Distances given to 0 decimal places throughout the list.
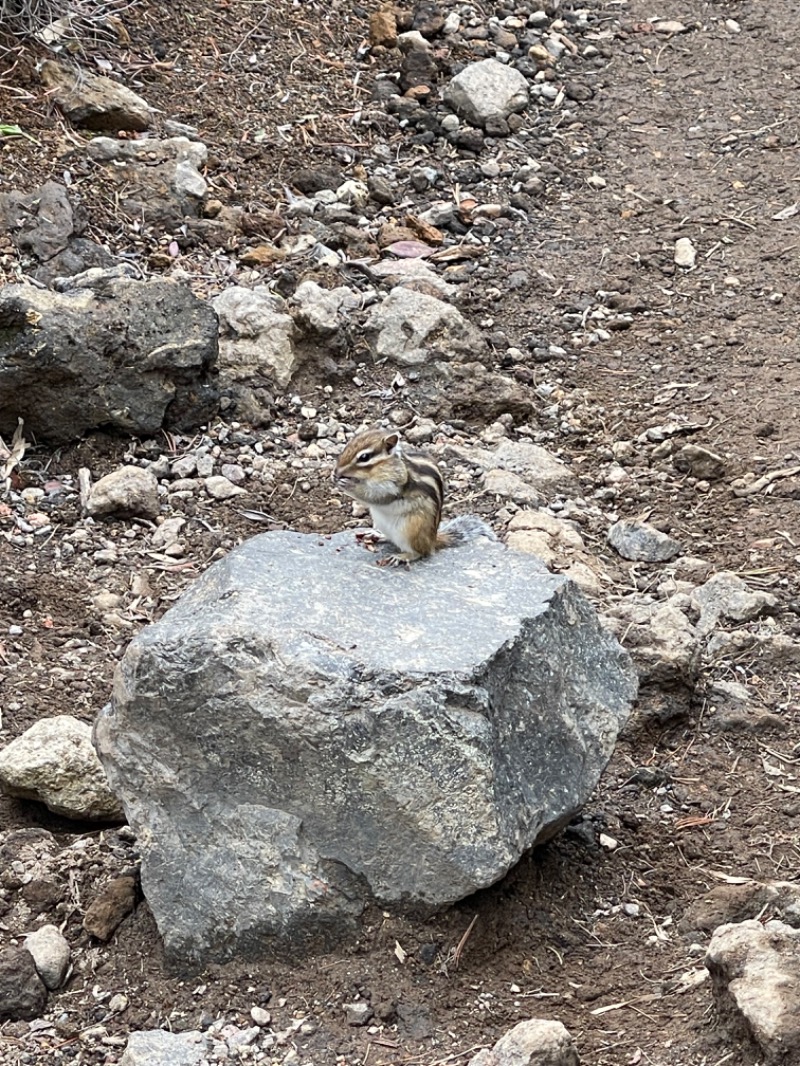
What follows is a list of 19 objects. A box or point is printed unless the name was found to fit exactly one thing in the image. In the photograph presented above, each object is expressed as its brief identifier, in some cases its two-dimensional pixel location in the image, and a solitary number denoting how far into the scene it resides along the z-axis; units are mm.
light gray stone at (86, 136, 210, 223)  8461
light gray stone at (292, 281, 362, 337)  7574
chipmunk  4770
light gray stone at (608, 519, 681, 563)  6449
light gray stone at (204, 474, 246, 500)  6738
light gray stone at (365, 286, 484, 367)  7641
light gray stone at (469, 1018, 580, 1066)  3496
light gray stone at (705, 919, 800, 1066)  3457
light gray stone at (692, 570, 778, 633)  5859
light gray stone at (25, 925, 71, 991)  4188
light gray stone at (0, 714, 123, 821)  4695
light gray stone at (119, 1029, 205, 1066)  3764
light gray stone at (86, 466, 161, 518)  6477
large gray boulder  3932
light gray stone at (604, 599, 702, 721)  5230
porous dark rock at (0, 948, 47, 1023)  4090
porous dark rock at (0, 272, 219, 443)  6637
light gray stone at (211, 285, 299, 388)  7383
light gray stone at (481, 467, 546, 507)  6609
